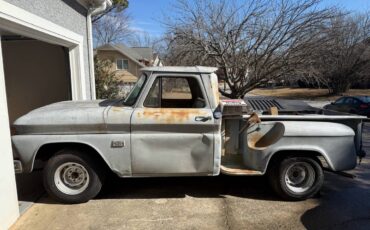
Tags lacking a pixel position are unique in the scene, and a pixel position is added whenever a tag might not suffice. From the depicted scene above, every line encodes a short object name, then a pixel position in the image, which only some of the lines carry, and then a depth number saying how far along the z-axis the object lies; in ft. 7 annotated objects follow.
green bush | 49.57
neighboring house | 126.62
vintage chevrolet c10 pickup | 14.66
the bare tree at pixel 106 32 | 139.99
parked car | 55.26
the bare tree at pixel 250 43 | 39.27
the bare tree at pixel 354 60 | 102.99
